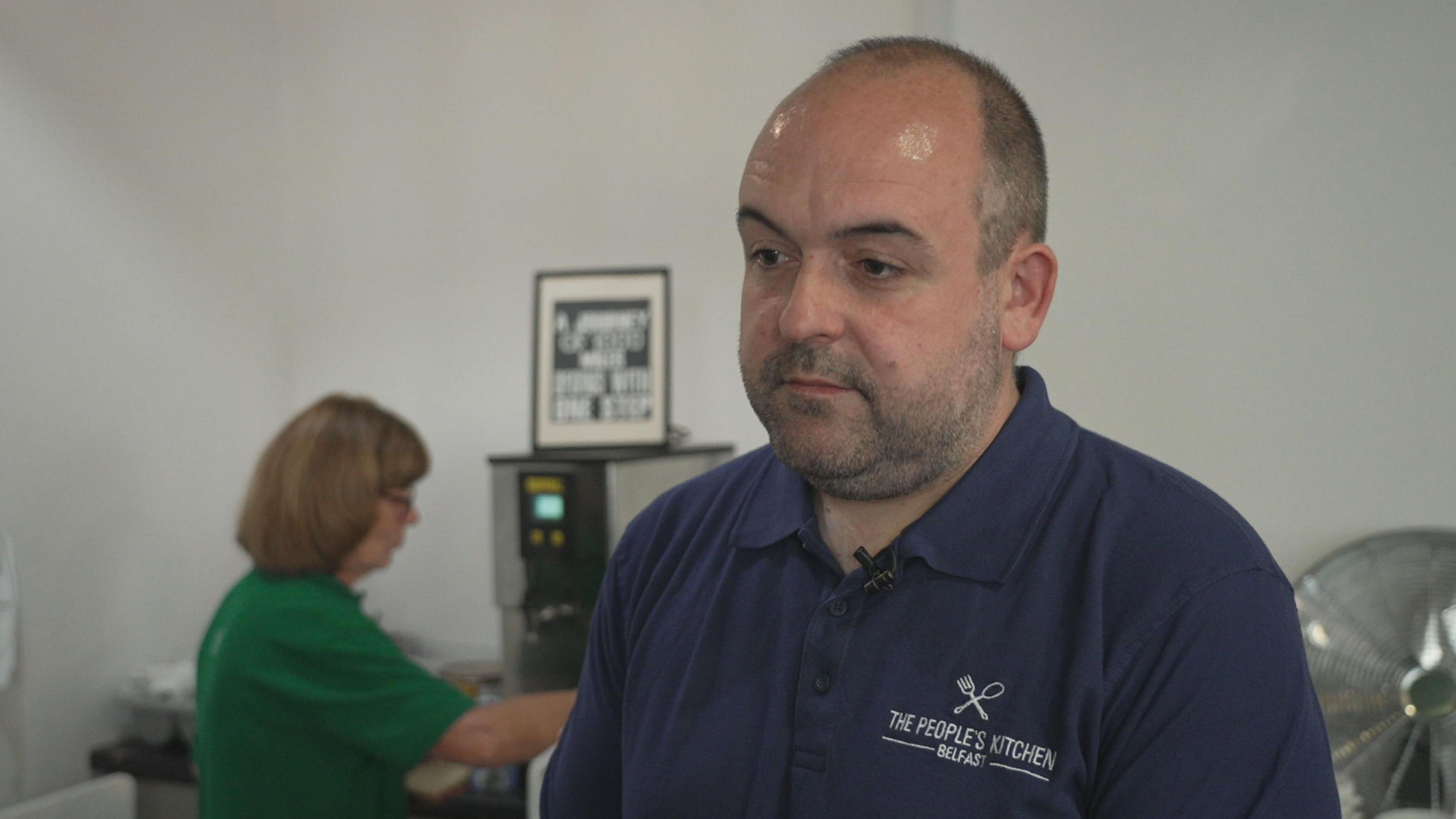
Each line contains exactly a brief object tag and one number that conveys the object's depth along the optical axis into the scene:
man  0.87
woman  1.97
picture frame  2.80
